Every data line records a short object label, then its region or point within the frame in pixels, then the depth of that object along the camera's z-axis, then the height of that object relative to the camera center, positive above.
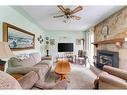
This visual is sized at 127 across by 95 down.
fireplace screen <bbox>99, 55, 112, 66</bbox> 2.63 -0.48
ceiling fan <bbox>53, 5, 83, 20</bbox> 1.95 +0.98
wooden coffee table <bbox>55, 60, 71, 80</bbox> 1.25 -0.35
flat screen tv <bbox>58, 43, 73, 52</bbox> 4.95 -0.02
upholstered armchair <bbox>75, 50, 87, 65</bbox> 4.31 -0.63
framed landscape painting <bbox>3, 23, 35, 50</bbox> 1.81 +0.28
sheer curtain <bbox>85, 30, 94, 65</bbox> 4.39 +0.12
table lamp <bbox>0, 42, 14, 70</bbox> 1.12 -0.07
